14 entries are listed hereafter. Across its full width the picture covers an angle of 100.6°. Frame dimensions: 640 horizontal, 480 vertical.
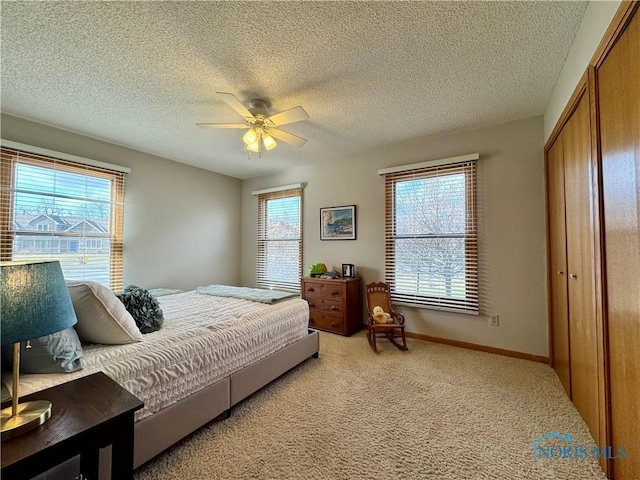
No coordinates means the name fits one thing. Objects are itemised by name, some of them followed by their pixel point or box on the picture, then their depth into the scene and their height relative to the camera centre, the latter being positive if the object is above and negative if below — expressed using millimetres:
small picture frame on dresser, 3848 -331
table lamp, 754 -194
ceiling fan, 2253 +1130
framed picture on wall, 3956 +381
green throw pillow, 1841 -440
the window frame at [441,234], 3082 +171
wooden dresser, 3552 -775
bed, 1396 -739
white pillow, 1533 -405
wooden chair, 3123 -837
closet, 1138 +31
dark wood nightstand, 770 -592
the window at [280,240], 4547 +134
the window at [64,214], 2695 +378
